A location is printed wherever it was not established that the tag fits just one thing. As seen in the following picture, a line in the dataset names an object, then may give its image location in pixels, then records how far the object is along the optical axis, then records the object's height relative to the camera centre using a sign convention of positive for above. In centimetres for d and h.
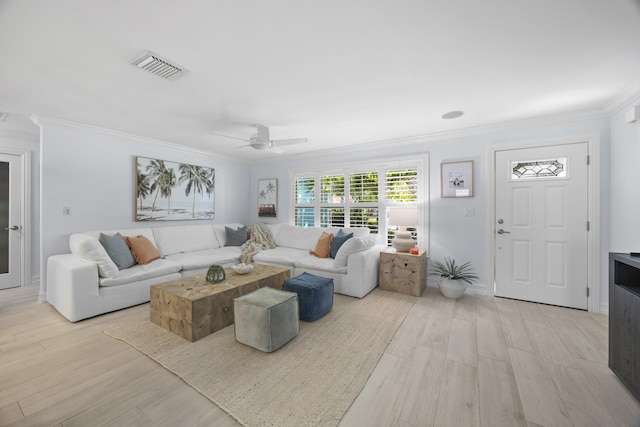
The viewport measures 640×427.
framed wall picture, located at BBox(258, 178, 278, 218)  555 +33
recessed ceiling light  299 +117
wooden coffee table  230 -86
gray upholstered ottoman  209 -91
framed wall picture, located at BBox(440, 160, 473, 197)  358 +48
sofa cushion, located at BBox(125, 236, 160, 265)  338 -50
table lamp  368 -14
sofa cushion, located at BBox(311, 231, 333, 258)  404 -54
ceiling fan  331 +93
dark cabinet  158 -71
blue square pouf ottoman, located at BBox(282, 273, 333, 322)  266 -88
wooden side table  344 -83
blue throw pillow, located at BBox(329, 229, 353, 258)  395 -46
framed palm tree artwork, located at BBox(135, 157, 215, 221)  414 +39
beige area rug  152 -115
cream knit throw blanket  432 -55
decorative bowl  302 -67
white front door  301 -15
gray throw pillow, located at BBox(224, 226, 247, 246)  487 -47
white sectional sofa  272 -69
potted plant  334 -87
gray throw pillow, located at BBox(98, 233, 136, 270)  312 -47
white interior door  382 -13
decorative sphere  273 -67
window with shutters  402 +32
